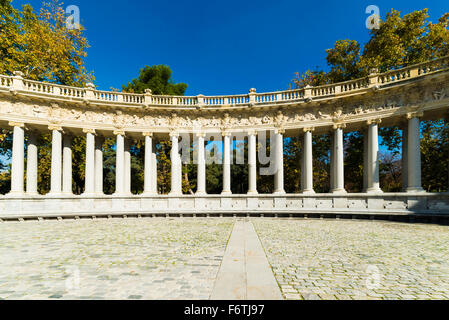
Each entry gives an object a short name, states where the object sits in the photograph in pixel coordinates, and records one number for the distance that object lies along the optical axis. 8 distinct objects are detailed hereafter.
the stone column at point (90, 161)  19.03
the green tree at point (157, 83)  33.56
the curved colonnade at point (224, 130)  15.99
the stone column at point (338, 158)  17.83
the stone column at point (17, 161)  17.17
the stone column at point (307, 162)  18.66
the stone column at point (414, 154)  15.59
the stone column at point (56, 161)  18.09
